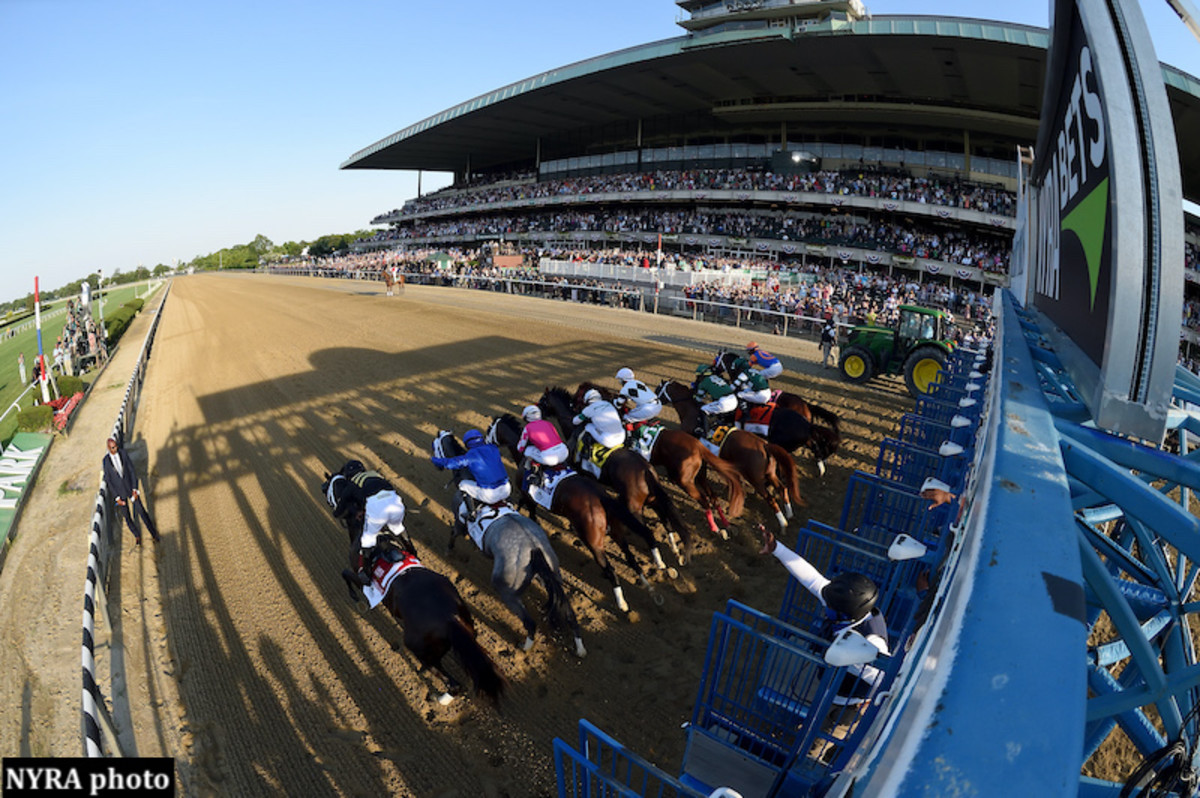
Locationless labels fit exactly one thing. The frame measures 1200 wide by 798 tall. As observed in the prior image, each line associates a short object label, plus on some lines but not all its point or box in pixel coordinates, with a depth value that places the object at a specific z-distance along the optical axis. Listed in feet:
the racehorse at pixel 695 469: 21.20
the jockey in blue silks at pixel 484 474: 18.57
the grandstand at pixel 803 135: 85.25
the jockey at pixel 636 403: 23.25
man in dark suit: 22.24
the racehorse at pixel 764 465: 22.17
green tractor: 37.24
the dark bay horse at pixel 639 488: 20.32
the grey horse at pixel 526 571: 16.53
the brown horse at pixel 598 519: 18.83
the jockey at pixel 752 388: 25.48
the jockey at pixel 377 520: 16.31
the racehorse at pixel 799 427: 25.25
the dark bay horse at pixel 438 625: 14.26
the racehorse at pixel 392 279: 97.68
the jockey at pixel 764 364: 28.25
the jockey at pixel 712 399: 24.71
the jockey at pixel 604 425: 21.12
